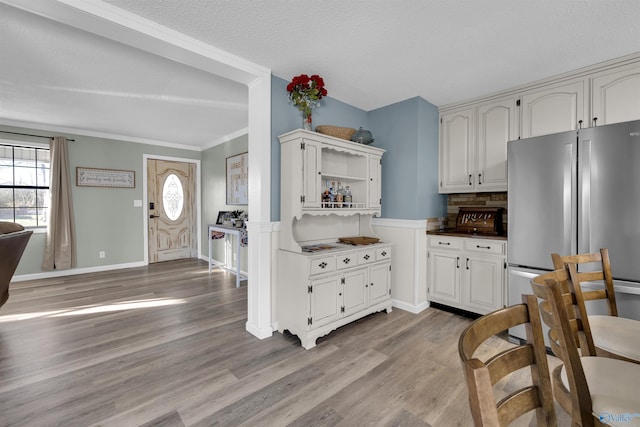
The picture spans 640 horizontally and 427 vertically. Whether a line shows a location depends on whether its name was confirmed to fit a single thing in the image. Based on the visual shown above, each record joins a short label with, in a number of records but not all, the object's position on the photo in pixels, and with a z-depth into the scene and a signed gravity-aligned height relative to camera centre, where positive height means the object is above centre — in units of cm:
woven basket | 291 +83
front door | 594 +3
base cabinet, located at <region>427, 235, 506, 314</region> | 287 -66
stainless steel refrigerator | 207 +7
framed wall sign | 502 +62
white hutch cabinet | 254 -41
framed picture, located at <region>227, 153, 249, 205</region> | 499 +58
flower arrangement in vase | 265 +113
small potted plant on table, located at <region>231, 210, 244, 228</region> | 475 -12
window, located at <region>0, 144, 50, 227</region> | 454 +44
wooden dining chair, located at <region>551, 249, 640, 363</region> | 129 -58
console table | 438 -66
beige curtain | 468 -7
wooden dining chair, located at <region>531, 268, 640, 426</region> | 92 -63
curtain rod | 443 +123
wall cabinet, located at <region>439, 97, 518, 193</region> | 309 +76
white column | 269 +2
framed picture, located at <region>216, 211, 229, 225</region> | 548 -11
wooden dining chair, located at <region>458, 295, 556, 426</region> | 71 -40
